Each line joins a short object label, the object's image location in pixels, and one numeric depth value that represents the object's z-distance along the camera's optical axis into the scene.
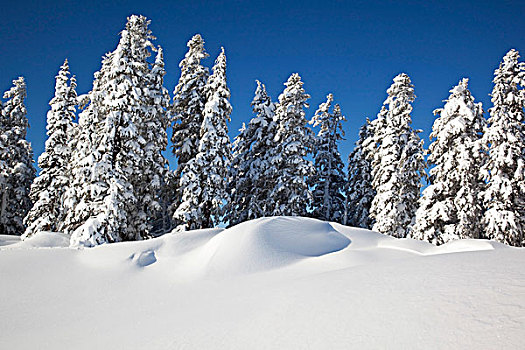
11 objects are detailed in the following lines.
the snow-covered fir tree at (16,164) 26.83
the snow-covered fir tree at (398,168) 20.92
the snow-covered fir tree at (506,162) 16.31
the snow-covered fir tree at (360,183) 27.19
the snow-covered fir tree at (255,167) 23.23
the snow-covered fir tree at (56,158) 22.17
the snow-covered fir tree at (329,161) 29.95
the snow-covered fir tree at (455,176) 16.88
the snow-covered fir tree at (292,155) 21.98
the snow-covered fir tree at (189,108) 20.91
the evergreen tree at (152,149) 17.45
